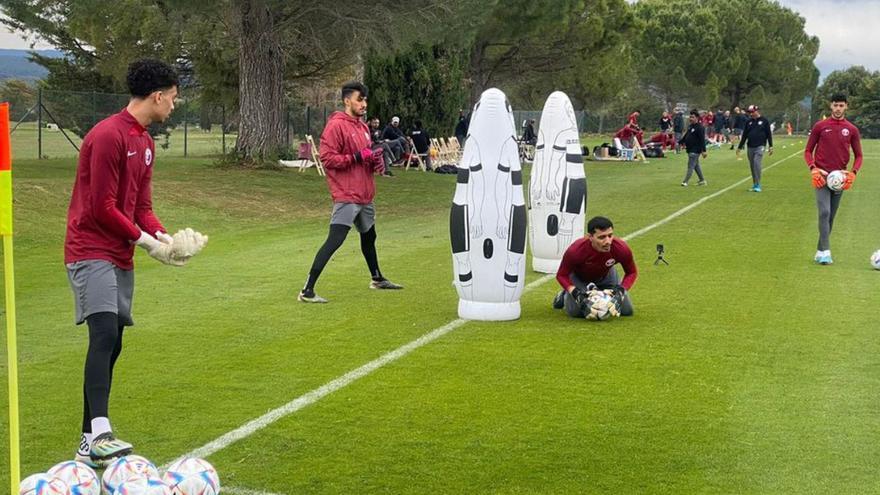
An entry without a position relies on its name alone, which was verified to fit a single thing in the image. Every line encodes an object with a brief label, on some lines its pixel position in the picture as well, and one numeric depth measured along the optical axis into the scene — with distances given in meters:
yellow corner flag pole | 4.65
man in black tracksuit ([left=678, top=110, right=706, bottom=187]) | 28.41
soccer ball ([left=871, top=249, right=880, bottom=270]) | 13.84
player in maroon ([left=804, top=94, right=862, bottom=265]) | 13.59
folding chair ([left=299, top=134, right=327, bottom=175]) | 29.73
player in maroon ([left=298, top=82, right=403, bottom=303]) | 10.81
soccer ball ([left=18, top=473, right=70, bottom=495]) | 4.96
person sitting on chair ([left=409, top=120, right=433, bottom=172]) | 35.75
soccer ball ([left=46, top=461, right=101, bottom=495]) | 5.05
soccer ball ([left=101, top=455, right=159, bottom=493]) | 5.12
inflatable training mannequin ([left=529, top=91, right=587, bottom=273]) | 13.16
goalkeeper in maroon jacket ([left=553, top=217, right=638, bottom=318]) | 9.94
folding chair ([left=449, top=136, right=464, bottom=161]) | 38.19
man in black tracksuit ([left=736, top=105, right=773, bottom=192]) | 26.69
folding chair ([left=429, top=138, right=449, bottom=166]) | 36.38
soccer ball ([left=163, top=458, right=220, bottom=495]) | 5.11
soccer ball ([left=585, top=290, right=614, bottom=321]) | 10.04
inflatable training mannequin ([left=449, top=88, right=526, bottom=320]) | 10.03
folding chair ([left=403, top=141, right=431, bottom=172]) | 35.62
